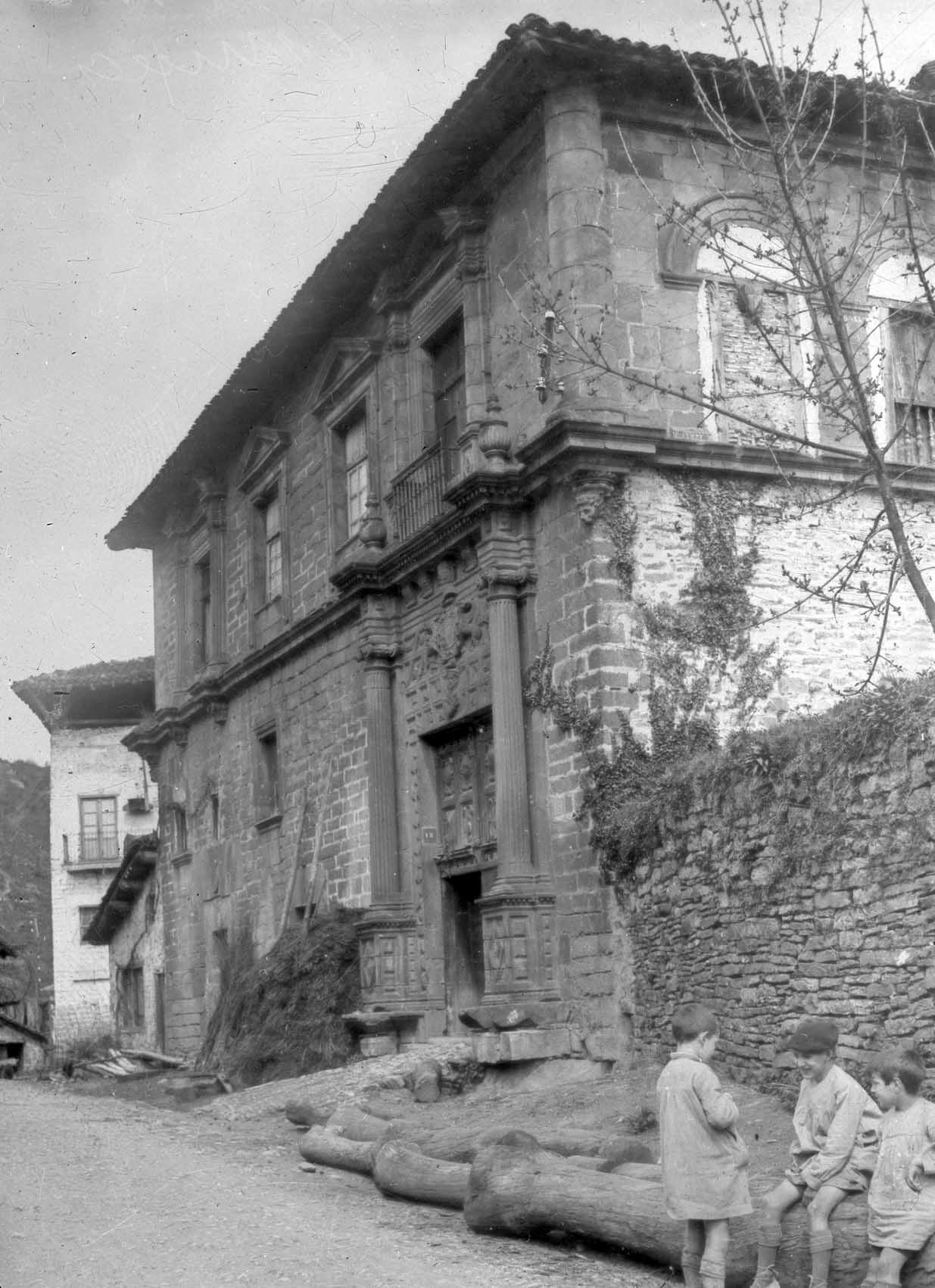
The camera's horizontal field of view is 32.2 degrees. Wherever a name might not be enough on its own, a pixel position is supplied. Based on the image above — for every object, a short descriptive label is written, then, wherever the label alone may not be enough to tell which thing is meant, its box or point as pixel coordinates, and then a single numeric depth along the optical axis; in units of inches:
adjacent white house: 1560.0
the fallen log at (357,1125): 440.8
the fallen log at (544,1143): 348.2
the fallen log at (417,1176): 359.9
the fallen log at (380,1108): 486.3
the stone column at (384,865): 649.0
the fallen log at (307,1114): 505.0
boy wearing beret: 261.0
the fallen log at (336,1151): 418.0
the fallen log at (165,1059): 884.0
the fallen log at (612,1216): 259.3
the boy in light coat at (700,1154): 255.0
